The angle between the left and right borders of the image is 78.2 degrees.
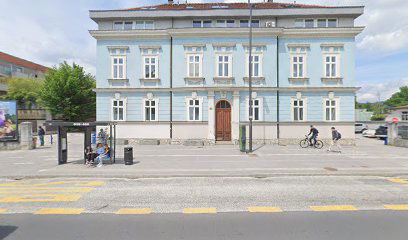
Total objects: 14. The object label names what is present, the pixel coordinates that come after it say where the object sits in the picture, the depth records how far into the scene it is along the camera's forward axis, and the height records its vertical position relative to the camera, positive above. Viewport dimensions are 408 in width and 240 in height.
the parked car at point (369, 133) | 34.03 -1.55
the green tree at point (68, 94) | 36.75 +4.32
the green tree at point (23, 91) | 44.91 +5.76
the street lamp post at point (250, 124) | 17.24 -0.15
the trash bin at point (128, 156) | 13.40 -1.79
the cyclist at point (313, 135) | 19.86 -1.07
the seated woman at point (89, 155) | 13.30 -1.73
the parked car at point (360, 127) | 38.80 -0.79
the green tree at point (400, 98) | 97.56 +9.69
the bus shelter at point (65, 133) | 13.30 -0.58
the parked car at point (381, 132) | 31.40 -1.28
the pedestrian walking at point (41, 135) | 23.11 -1.13
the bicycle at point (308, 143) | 20.52 -1.78
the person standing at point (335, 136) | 17.72 -0.99
